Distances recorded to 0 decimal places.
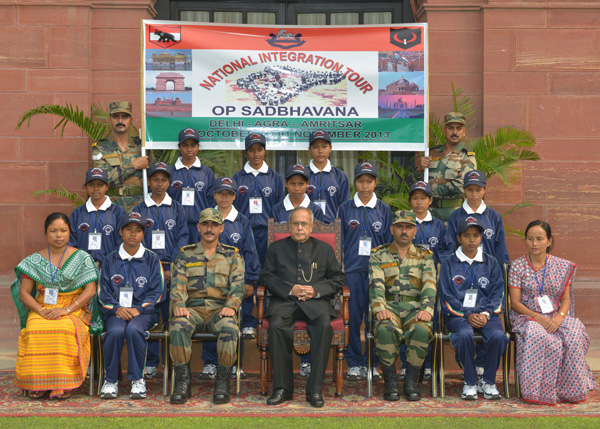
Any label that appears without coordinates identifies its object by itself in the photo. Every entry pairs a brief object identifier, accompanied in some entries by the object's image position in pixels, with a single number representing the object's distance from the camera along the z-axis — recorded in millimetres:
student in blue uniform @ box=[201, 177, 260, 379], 6691
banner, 7871
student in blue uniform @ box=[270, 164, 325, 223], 6797
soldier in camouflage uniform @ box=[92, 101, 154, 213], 7391
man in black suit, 5797
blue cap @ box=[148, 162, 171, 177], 6863
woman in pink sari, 5777
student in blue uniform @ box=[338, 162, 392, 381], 6770
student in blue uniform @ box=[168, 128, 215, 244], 7230
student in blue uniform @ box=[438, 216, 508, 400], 5902
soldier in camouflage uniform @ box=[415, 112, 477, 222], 7395
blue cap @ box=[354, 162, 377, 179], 6824
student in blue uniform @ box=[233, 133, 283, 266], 7219
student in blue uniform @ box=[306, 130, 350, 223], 7218
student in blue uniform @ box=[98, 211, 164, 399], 5926
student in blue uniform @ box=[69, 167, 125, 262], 6805
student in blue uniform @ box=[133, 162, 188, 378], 6809
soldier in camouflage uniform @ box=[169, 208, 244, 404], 5891
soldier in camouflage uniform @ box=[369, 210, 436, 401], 5938
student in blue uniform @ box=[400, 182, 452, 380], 6785
